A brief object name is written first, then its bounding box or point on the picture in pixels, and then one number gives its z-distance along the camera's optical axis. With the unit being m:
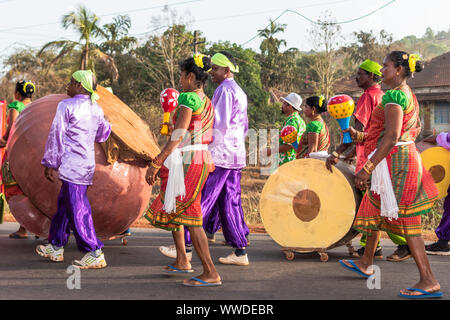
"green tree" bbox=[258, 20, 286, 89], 36.84
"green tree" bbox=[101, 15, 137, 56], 33.50
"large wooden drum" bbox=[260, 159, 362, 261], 5.82
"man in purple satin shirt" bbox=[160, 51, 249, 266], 5.67
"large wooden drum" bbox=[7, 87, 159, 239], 5.87
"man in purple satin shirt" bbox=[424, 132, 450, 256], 6.59
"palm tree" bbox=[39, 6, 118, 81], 28.14
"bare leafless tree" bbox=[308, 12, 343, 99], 26.03
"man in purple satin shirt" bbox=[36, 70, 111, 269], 5.25
